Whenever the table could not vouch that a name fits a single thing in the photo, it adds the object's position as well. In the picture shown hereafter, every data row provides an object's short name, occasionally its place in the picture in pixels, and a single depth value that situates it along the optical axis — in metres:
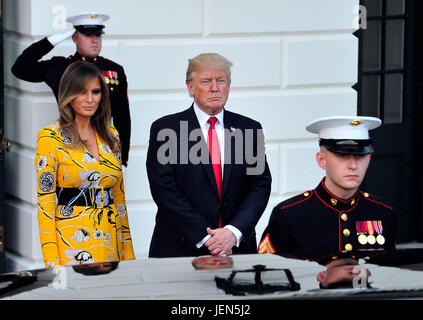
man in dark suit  9.87
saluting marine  11.77
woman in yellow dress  10.24
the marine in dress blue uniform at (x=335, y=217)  8.31
